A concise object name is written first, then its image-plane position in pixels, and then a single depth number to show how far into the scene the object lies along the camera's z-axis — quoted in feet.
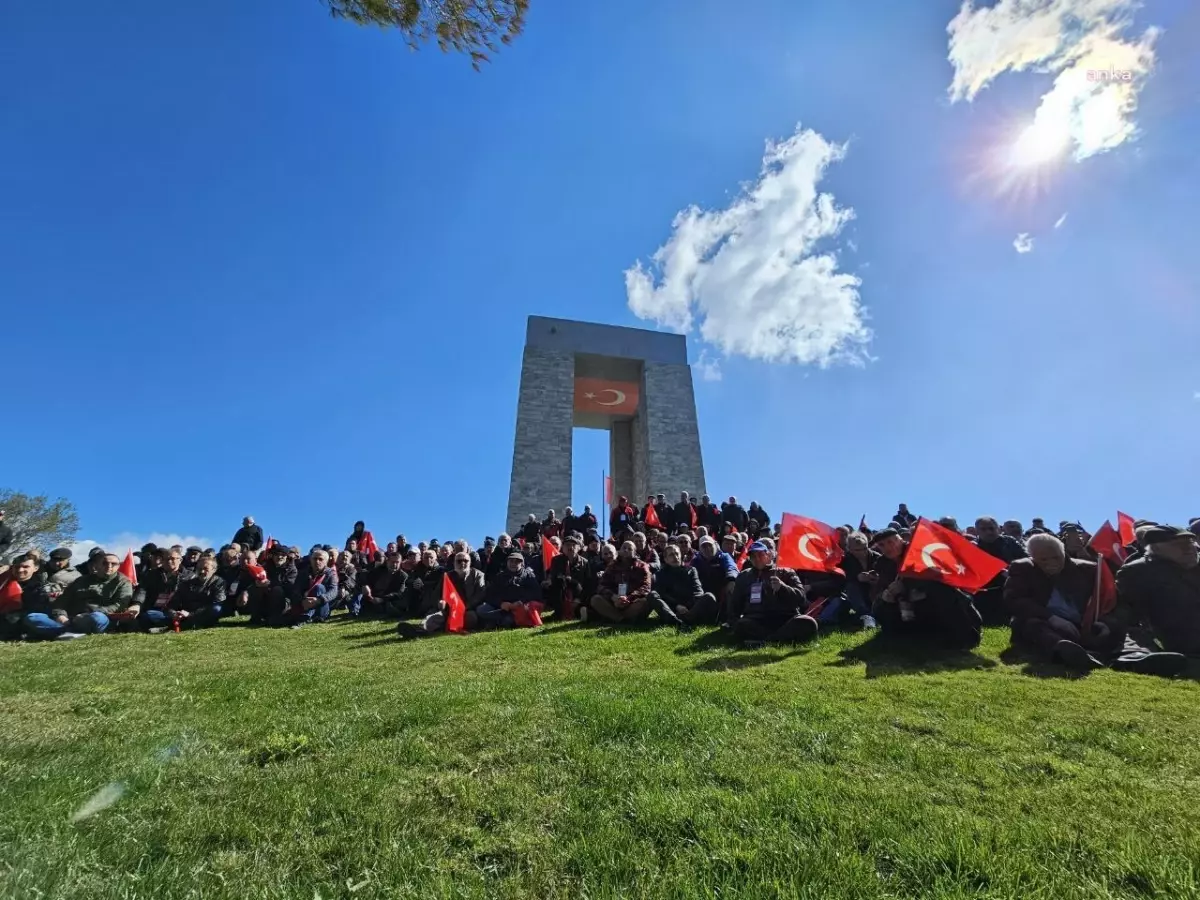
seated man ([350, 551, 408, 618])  35.63
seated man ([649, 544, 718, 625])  25.31
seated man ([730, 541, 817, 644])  20.61
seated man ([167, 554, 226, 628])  31.40
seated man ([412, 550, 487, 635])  28.43
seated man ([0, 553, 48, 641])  27.61
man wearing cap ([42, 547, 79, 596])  29.32
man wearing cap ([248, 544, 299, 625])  32.68
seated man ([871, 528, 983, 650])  18.88
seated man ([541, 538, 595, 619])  31.55
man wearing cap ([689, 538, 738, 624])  27.51
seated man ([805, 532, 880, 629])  23.73
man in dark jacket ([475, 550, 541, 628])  28.68
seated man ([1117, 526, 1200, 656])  17.28
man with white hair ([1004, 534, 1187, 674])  16.61
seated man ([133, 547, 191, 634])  31.99
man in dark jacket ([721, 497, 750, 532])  52.95
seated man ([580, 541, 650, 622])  26.42
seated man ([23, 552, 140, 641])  27.50
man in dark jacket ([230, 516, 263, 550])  44.37
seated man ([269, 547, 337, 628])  32.45
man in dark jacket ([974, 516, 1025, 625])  23.21
